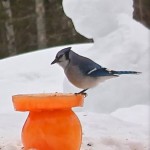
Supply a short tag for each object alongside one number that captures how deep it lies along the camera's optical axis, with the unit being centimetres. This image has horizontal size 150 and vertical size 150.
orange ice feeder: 589
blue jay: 632
